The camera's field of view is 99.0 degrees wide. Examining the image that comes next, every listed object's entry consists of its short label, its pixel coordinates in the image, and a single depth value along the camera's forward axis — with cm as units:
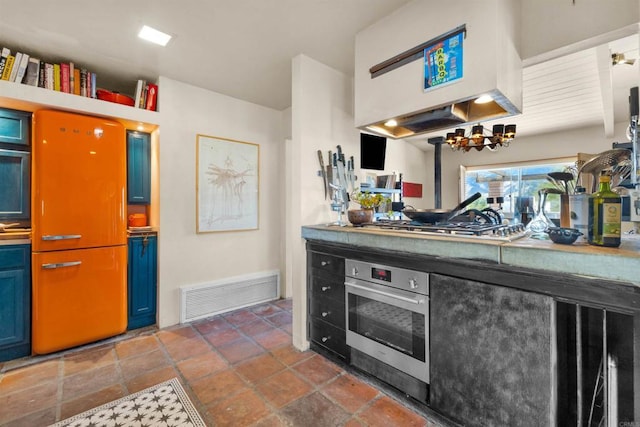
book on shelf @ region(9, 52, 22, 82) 212
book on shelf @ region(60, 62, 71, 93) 233
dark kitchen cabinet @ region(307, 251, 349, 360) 202
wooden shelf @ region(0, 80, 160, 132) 212
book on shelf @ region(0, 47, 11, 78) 208
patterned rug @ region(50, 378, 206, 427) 152
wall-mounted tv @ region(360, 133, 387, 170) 290
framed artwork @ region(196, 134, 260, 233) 307
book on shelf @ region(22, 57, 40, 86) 219
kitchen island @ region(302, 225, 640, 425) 105
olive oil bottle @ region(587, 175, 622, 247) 111
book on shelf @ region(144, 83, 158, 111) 275
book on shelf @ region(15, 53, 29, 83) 214
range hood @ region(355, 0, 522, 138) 146
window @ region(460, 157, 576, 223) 505
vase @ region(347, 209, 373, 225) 214
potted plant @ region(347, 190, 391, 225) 214
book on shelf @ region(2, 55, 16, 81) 210
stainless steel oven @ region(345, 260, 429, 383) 154
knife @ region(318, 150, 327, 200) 242
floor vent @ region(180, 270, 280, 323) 293
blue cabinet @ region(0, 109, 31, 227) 225
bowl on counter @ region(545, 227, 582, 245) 119
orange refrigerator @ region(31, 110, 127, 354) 222
